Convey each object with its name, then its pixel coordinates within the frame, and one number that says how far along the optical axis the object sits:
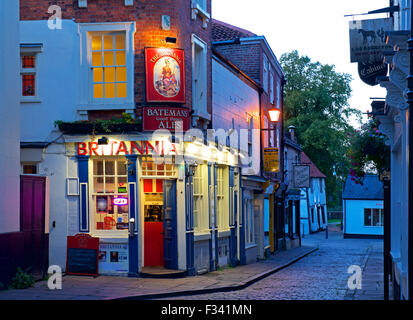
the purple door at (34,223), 14.49
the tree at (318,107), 57.69
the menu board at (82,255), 15.88
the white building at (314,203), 53.16
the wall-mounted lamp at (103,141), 16.05
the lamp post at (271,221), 28.59
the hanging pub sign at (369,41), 13.12
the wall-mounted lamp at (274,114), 23.34
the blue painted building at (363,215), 48.59
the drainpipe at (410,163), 7.38
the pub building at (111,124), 16.38
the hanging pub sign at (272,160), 26.45
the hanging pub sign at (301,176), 33.28
